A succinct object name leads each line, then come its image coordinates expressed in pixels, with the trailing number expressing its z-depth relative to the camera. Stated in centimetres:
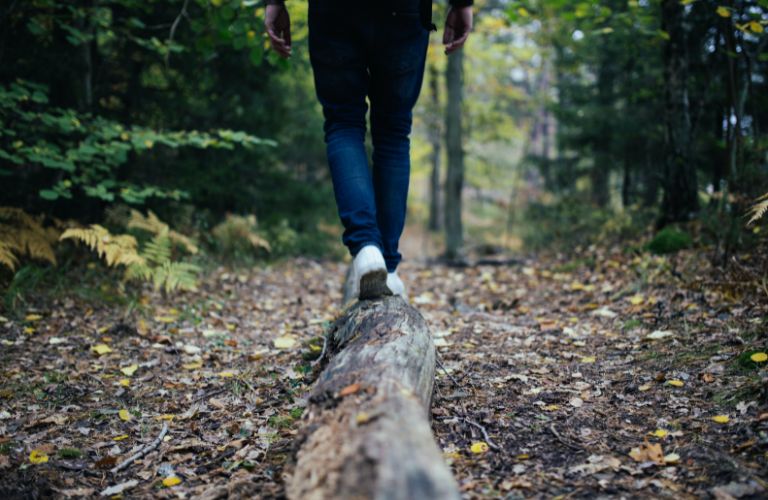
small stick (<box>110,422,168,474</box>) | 197
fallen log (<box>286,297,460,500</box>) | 118
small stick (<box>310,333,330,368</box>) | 274
